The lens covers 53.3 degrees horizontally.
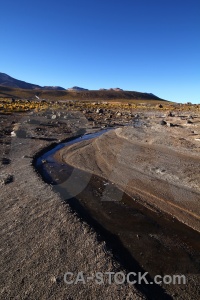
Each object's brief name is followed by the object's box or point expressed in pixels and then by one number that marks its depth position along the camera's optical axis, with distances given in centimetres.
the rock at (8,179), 831
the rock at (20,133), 1570
